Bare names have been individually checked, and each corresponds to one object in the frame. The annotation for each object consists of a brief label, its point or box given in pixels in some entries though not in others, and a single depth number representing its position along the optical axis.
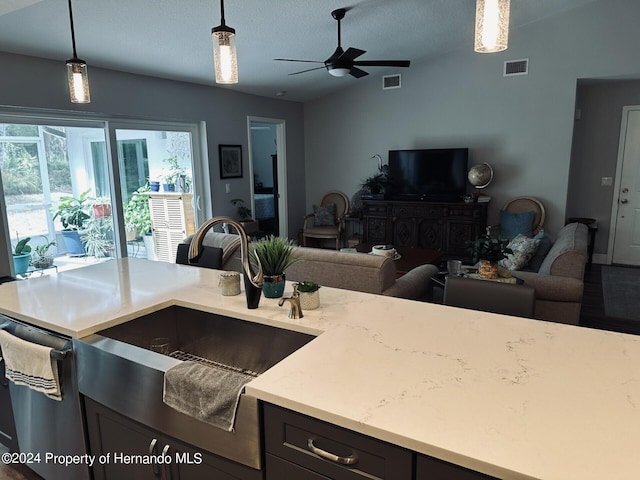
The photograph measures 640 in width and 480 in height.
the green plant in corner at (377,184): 6.60
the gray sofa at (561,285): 3.01
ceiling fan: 3.97
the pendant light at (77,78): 2.20
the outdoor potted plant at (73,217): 4.20
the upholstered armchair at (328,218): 6.94
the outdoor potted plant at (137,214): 4.85
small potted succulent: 1.78
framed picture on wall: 5.88
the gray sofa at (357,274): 2.85
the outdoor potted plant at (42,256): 4.04
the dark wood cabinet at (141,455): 1.35
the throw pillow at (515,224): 5.75
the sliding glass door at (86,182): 3.86
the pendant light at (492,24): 1.37
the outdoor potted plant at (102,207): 4.50
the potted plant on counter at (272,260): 1.88
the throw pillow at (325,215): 7.17
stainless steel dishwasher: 1.71
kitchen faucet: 1.78
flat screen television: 6.14
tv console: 5.96
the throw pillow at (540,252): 4.46
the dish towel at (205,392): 1.25
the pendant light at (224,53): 1.80
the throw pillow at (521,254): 4.16
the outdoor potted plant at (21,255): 3.88
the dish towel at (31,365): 1.69
